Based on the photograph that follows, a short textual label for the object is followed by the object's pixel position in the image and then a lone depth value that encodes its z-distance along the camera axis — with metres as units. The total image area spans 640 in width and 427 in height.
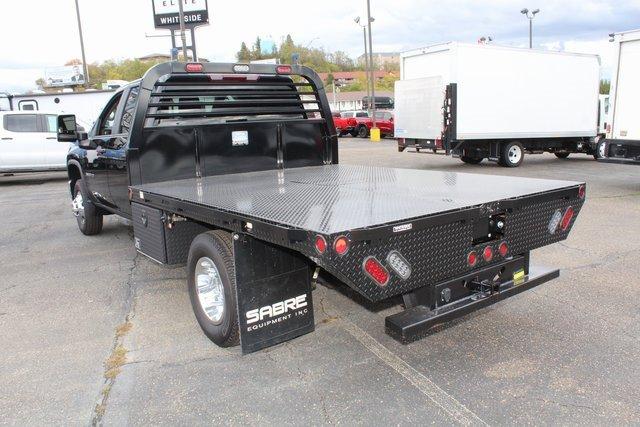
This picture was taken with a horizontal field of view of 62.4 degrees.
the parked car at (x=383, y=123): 30.83
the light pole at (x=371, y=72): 29.75
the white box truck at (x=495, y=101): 13.30
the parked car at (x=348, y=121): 33.94
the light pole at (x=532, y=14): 39.57
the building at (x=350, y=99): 74.78
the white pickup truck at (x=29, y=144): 13.76
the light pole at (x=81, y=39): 32.91
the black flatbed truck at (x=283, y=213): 2.83
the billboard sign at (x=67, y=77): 48.24
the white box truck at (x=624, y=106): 9.97
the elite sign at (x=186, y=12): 33.75
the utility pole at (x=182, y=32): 18.04
